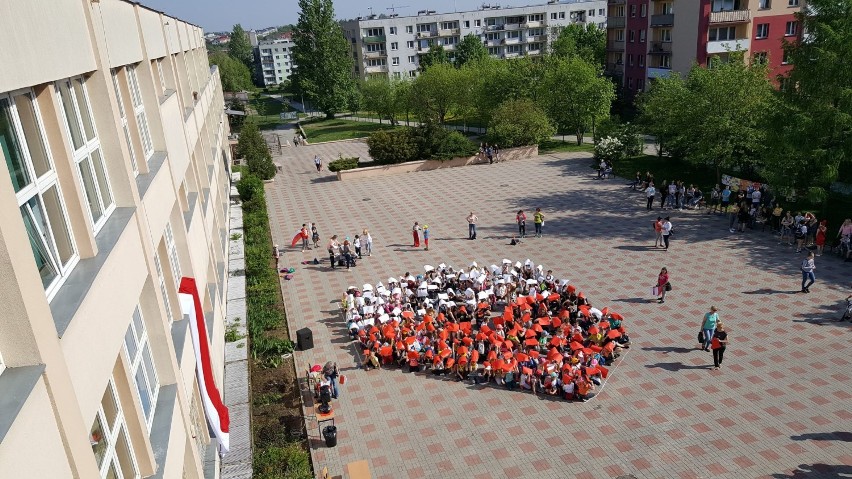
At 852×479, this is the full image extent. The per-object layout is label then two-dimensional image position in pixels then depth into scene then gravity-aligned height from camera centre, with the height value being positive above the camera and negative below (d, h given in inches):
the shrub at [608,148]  1533.0 -279.0
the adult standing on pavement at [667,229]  927.0 -297.0
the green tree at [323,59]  2760.8 +1.6
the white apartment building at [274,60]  6146.7 +25.1
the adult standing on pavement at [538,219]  1029.2 -296.4
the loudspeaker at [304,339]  697.0 -317.6
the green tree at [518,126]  1689.2 -226.1
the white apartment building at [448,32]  3511.3 +97.1
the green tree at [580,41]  2657.5 -8.9
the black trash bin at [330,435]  529.7 -325.7
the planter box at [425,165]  1609.3 -307.4
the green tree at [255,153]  1520.7 -223.7
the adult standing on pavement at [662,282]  747.4 -305.3
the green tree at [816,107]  865.5 -125.4
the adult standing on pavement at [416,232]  1010.7 -297.5
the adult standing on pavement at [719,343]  591.5 -303.9
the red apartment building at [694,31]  1776.6 -4.3
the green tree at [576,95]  1765.5 -161.7
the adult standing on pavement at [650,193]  1133.4 -295.0
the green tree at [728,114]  1147.9 -162.8
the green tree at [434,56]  3023.6 -30.0
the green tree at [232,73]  3516.2 -44.7
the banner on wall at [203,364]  408.2 -202.7
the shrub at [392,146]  1621.6 -246.5
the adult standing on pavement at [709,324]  626.2 -303.1
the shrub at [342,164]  1608.0 -281.4
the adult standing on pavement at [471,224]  1025.5 -296.3
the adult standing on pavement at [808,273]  737.6 -307.0
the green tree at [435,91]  2161.7 -144.8
